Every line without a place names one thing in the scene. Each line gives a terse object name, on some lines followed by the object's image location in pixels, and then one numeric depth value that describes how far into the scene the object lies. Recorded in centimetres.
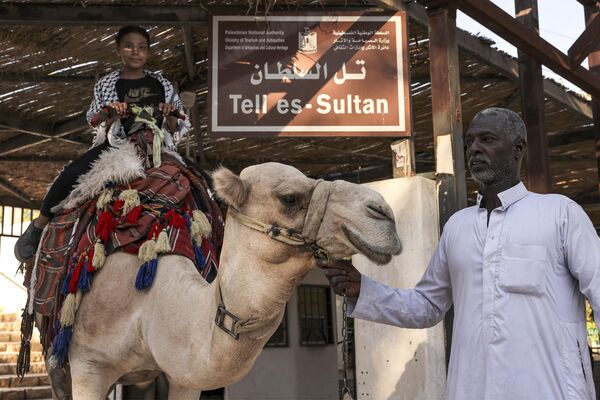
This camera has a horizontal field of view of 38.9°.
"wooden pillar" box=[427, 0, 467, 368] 485
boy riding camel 456
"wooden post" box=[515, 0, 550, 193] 707
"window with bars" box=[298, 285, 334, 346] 1246
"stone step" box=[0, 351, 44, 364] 1077
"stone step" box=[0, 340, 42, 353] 1106
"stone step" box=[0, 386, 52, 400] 960
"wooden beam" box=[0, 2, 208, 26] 614
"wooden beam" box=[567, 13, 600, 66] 680
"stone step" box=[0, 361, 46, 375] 1046
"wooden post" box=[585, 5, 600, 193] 809
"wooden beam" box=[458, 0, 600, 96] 535
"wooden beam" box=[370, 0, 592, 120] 640
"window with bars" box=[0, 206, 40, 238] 1626
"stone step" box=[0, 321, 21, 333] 1210
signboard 530
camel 282
